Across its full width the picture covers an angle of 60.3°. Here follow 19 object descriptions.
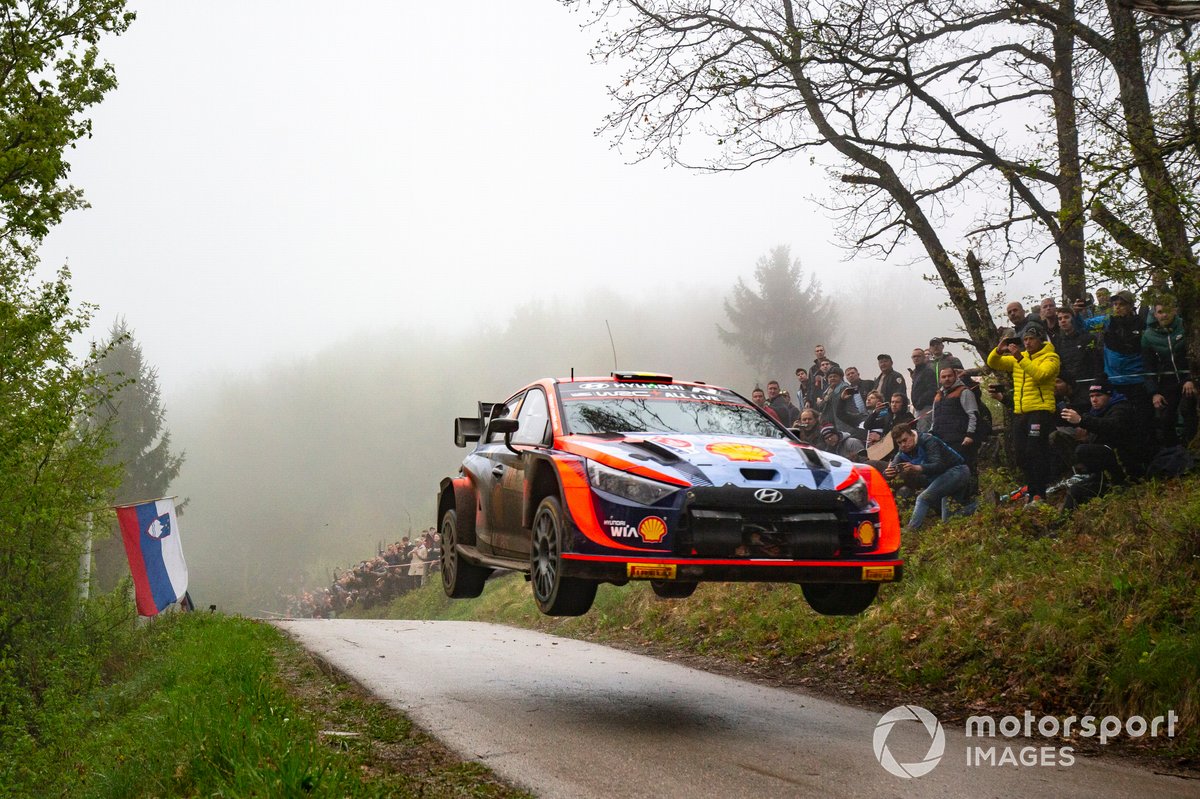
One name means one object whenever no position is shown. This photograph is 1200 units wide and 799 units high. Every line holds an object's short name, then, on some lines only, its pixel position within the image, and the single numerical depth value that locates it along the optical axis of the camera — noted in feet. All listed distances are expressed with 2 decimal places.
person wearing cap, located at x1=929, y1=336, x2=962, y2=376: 48.52
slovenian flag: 83.92
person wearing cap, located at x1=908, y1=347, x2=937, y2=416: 48.70
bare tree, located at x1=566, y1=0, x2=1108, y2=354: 45.21
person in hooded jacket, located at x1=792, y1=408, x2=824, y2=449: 52.32
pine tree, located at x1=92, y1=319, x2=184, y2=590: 202.18
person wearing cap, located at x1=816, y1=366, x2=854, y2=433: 54.49
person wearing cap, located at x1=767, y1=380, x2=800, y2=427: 58.29
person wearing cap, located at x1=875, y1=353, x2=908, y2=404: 50.55
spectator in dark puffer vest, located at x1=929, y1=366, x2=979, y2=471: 44.04
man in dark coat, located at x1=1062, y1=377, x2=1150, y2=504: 35.63
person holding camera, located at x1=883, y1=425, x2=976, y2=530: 42.93
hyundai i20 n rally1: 21.45
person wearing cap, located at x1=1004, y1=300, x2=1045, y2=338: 43.70
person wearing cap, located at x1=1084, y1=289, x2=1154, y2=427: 35.70
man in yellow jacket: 38.65
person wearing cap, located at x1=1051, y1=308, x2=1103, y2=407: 38.24
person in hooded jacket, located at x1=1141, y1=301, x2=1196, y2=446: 34.99
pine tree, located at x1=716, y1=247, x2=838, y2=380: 184.96
